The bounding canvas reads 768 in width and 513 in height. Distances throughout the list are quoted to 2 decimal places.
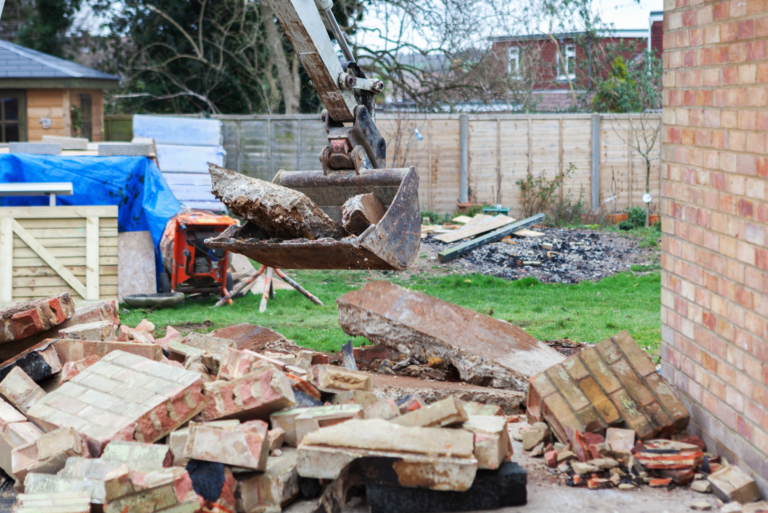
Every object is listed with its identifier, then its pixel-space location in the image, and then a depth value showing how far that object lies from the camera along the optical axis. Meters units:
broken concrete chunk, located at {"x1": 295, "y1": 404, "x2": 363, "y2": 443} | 8.19
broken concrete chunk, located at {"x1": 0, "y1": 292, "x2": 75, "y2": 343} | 10.89
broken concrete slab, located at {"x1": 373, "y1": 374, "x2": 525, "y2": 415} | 10.37
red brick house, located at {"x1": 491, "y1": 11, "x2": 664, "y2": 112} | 39.41
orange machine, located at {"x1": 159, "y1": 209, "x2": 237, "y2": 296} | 20.17
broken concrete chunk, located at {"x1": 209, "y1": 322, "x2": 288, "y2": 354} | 13.65
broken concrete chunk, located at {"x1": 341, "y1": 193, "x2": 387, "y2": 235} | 9.66
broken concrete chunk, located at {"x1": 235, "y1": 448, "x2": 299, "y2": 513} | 7.41
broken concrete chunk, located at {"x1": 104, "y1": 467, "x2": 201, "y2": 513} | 6.92
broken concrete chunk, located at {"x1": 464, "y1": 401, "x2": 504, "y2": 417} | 8.87
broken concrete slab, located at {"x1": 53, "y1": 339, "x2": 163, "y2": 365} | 10.30
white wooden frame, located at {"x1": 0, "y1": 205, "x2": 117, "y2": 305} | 19.44
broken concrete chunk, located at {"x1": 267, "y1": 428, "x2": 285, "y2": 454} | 8.02
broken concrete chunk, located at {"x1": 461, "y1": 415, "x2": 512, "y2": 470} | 7.23
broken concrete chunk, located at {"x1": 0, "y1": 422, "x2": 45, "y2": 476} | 8.12
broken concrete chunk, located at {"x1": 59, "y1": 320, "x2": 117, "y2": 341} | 10.93
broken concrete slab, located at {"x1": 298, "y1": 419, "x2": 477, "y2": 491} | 7.07
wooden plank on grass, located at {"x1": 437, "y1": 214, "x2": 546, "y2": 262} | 25.73
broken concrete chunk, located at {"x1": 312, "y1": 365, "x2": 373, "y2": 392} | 9.49
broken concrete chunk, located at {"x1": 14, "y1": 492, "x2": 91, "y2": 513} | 6.73
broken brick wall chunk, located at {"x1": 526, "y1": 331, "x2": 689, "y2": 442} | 8.57
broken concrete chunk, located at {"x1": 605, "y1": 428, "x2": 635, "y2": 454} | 8.20
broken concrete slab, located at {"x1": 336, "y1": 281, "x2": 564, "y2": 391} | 11.21
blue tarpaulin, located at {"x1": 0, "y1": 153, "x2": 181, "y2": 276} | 22.05
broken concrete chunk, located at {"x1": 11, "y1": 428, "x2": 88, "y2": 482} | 7.53
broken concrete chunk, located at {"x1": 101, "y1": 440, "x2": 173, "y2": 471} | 7.38
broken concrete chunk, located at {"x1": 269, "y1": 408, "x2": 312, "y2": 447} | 8.30
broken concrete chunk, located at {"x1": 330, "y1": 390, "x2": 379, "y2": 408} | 9.20
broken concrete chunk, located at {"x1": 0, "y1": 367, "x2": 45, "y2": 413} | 9.19
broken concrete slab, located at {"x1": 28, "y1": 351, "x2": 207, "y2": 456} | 8.00
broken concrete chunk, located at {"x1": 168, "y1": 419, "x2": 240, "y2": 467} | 7.70
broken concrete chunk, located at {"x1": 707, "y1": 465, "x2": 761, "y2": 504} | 7.12
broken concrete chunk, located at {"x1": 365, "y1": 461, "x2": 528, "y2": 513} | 7.19
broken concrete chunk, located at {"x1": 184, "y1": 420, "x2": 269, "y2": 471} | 7.32
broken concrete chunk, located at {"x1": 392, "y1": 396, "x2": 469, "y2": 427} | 7.43
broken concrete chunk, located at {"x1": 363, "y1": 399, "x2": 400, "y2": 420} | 8.28
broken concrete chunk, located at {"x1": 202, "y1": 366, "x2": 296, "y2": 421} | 8.23
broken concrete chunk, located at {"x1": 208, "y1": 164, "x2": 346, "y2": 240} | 9.92
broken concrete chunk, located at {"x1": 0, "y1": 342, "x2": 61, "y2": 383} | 9.79
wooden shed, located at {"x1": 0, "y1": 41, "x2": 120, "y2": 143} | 32.41
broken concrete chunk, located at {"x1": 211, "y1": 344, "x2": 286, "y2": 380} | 9.70
